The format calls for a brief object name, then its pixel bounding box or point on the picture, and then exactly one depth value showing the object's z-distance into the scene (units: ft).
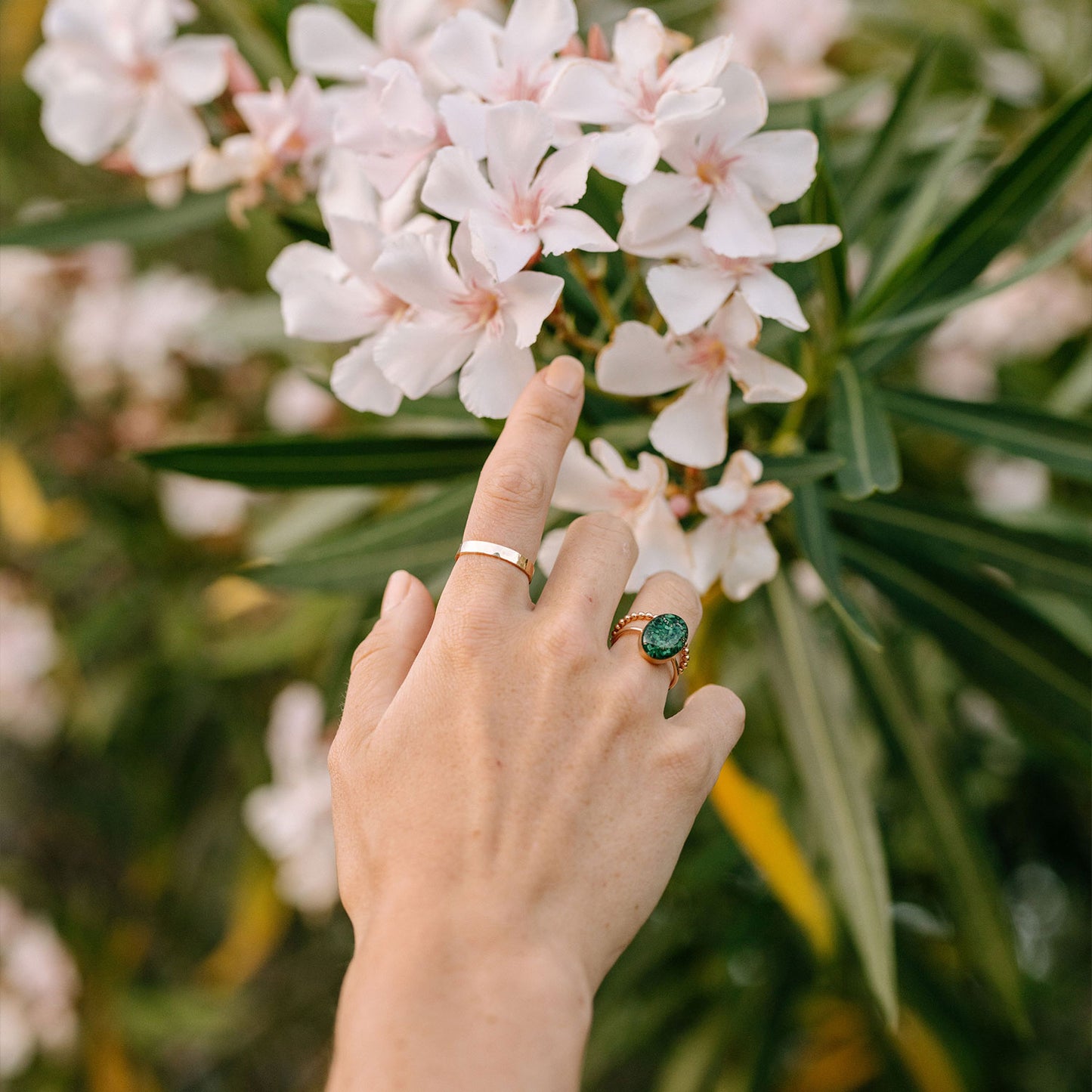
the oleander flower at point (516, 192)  1.18
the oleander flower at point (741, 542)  1.31
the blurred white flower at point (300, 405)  2.61
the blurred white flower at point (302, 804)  2.32
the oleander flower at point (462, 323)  1.21
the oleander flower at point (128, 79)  1.46
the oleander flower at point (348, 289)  1.30
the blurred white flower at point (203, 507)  2.84
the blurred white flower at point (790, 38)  2.29
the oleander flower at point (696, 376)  1.26
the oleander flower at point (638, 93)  1.21
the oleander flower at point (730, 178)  1.22
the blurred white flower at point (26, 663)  3.00
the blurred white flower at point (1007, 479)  2.83
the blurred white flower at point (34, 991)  3.23
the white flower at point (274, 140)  1.43
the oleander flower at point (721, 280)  1.23
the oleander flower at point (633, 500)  1.30
